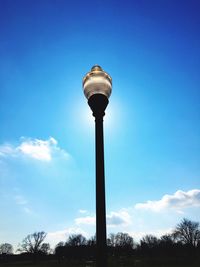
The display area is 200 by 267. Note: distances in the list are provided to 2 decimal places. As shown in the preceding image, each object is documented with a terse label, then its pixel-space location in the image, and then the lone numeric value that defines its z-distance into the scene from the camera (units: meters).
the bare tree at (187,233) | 73.48
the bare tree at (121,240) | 97.75
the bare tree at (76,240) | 96.96
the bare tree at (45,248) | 95.28
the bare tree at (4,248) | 111.09
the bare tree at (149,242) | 89.88
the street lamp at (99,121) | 2.17
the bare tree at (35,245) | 92.48
